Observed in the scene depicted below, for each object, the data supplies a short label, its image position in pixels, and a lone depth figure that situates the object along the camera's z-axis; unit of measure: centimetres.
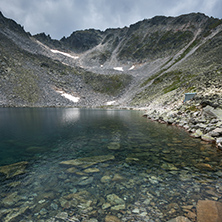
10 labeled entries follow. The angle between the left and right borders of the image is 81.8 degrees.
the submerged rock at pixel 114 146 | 1165
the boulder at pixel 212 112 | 1573
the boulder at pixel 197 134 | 1460
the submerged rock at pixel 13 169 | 714
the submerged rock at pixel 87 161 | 845
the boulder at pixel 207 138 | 1260
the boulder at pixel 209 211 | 418
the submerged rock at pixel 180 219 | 418
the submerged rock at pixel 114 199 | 513
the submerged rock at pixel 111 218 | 429
